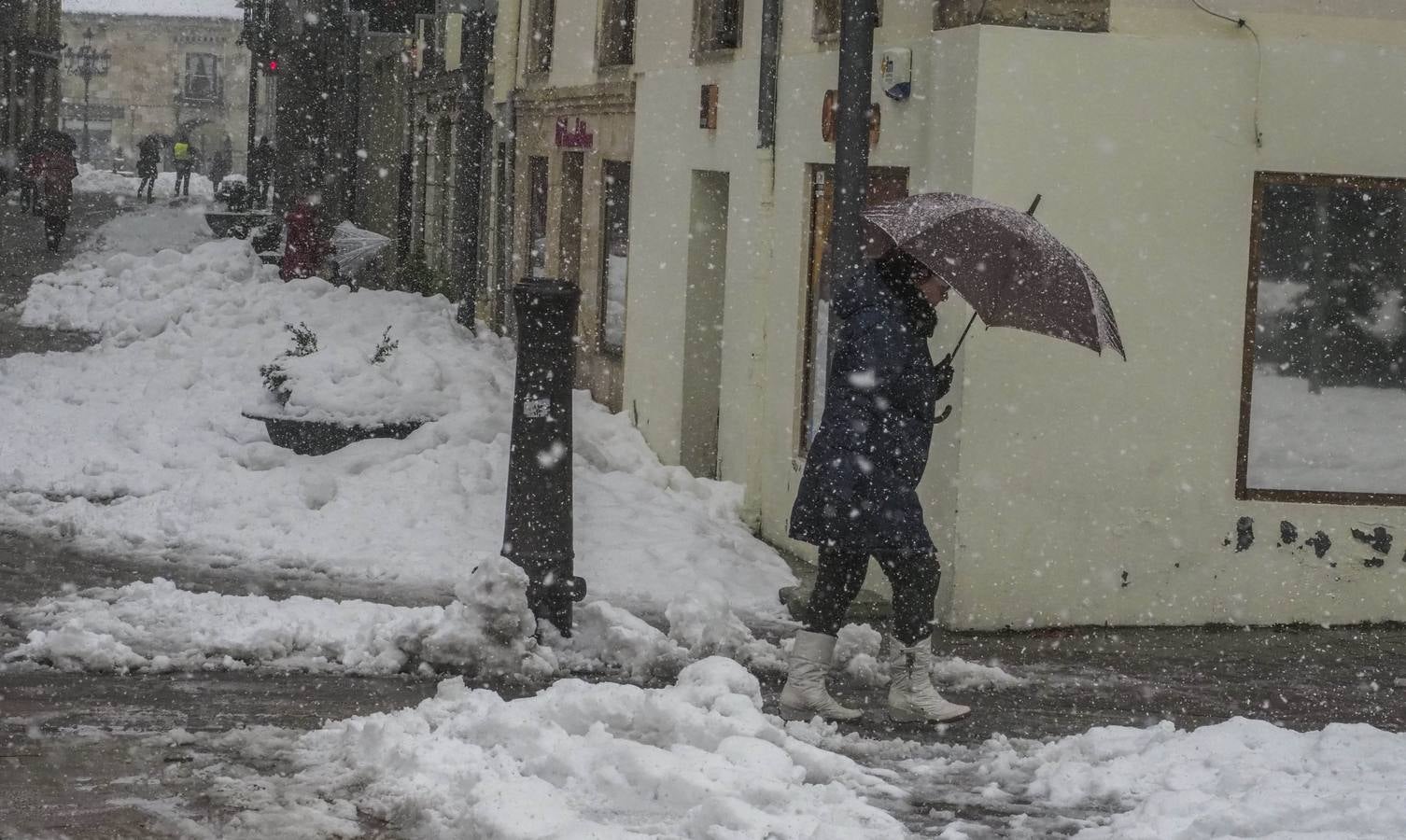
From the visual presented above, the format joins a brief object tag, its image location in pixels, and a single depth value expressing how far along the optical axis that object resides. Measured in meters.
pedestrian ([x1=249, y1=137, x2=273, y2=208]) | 50.19
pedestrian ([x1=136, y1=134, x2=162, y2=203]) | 55.88
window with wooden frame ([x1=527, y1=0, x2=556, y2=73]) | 19.14
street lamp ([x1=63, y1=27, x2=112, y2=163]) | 84.81
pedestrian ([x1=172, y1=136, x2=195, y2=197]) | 60.59
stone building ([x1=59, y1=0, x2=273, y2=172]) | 95.31
